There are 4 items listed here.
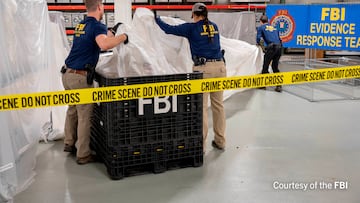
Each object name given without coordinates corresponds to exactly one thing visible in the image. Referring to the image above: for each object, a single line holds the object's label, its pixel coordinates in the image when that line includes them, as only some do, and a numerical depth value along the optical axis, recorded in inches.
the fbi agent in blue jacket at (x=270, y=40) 342.3
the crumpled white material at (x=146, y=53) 158.1
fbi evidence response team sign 327.2
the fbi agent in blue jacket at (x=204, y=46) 181.3
